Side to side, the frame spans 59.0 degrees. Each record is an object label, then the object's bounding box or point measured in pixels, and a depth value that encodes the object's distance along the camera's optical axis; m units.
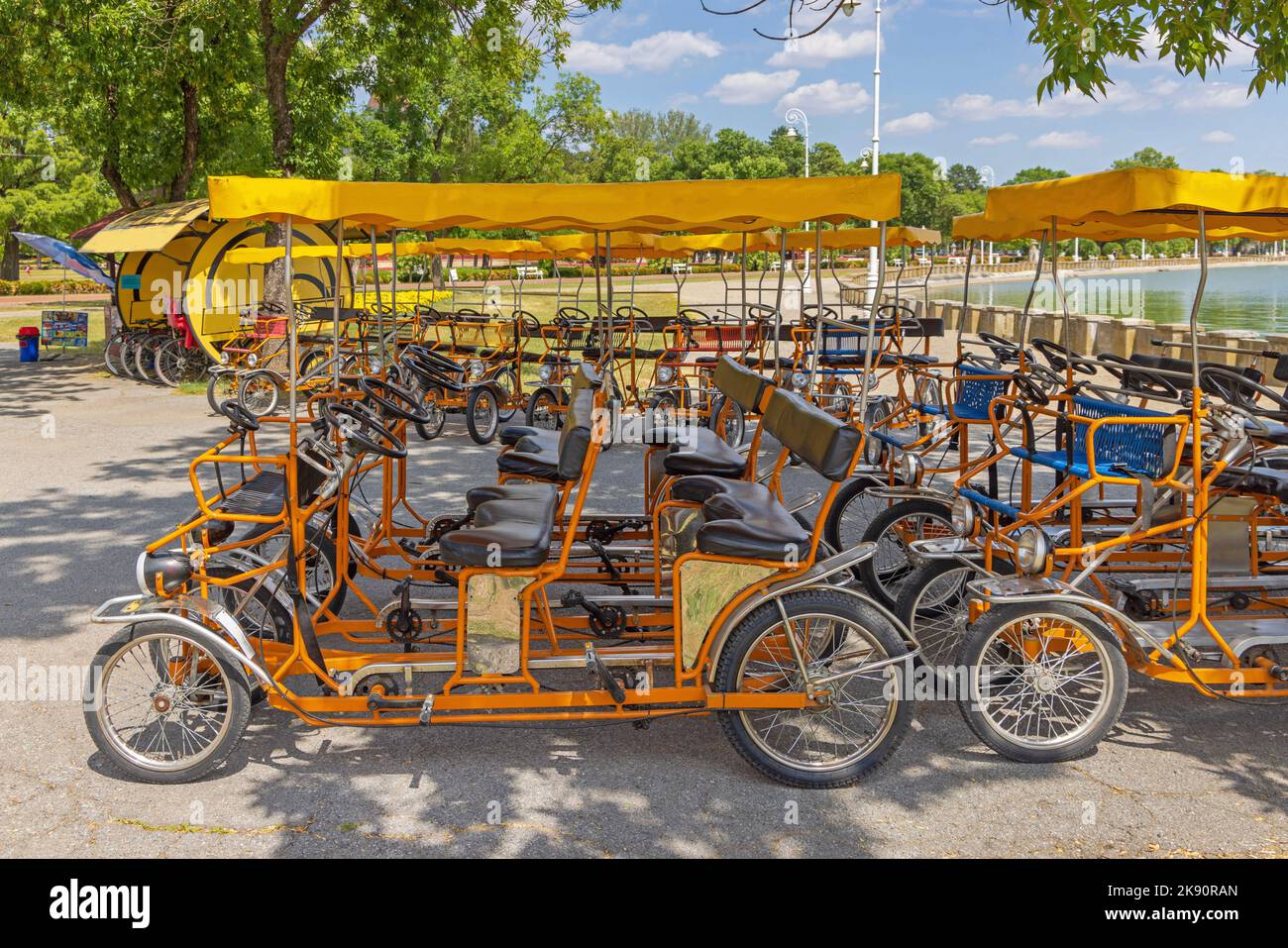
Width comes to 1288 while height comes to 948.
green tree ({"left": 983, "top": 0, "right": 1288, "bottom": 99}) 6.91
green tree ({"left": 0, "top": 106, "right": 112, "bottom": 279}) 43.75
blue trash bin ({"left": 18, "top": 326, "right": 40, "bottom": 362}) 20.52
